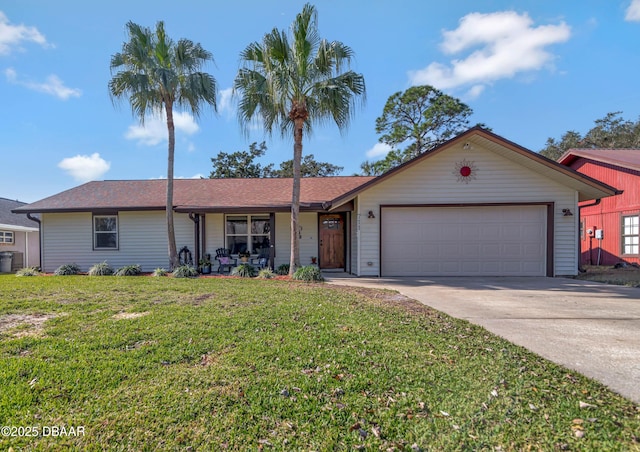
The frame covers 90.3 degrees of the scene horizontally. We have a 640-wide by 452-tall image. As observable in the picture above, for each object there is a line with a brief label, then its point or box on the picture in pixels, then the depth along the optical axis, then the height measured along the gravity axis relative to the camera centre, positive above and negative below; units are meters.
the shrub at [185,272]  10.20 -1.57
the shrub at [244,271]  10.43 -1.59
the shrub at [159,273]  10.57 -1.64
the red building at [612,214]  12.95 +0.37
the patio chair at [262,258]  11.98 -1.34
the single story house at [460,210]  10.40 +0.44
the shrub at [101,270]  10.86 -1.60
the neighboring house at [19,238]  16.02 -0.75
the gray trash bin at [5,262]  14.27 -1.70
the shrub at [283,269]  11.07 -1.64
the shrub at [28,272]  11.12 -1.71
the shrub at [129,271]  10.87 -1.63
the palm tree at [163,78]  10.29 +4.79
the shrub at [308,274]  9.45 -1.55
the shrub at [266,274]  9.98 -1.61
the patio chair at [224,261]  11.66 -1.38
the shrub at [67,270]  11.19 -1.64
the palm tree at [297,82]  9.21 +4.19
